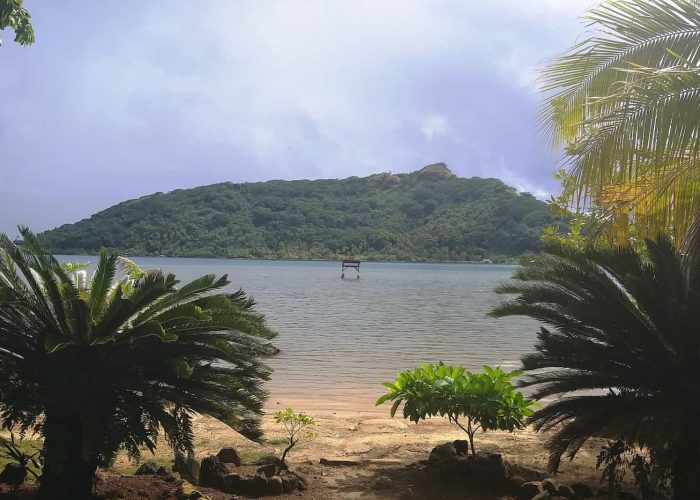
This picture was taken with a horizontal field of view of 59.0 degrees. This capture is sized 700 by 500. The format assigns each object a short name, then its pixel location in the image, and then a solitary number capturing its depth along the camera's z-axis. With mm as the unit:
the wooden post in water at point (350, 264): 75500
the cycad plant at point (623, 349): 4875
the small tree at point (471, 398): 5504
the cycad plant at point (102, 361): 4816
